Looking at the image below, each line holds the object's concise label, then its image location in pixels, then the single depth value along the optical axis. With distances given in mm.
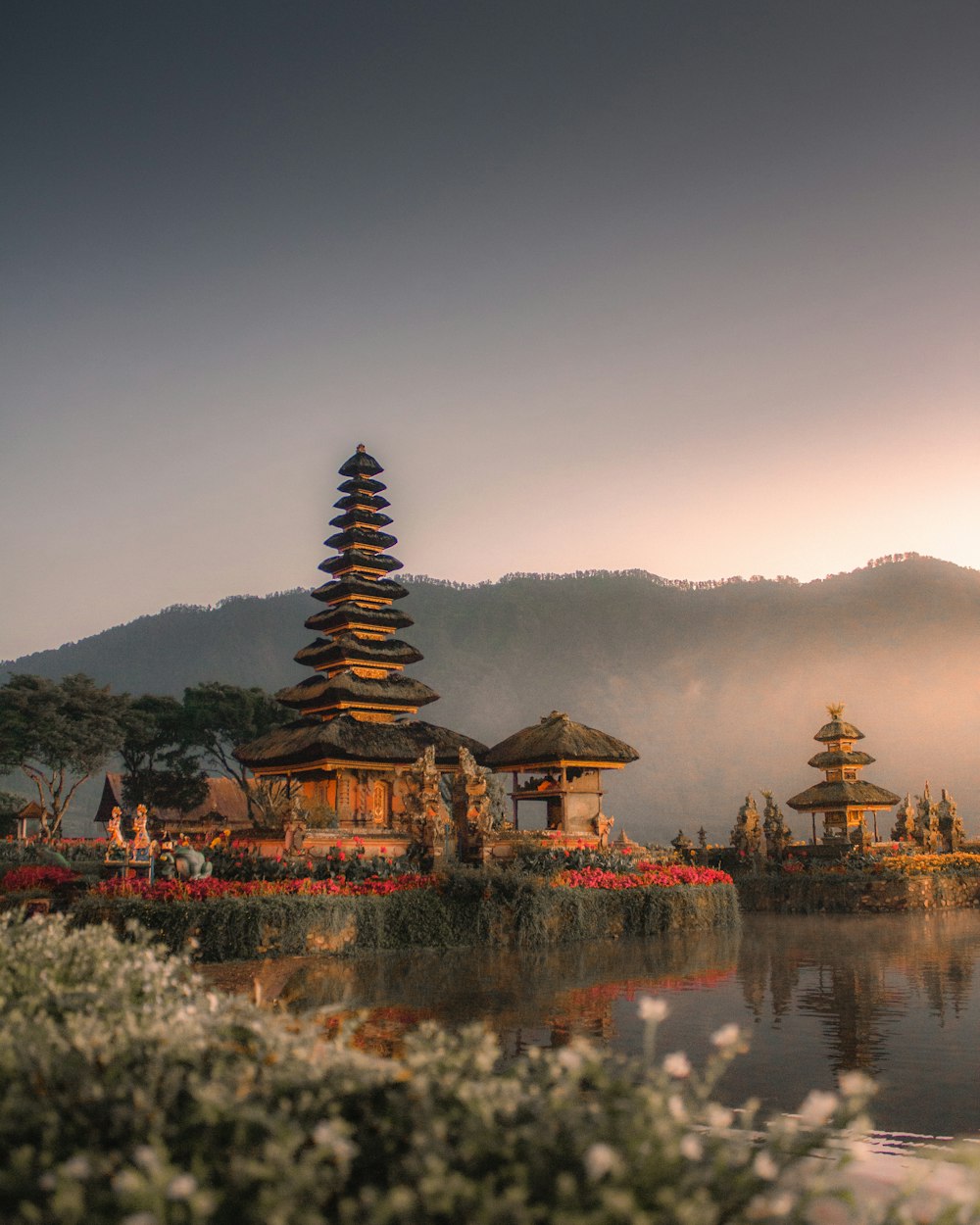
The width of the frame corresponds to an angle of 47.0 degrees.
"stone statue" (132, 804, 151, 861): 23359
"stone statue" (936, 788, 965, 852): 43031
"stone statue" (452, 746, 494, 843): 25938
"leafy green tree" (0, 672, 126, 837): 57406
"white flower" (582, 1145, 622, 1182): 2975
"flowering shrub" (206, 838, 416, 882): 22062
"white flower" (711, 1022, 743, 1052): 3783
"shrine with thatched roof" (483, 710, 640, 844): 36156
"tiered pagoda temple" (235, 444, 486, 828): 38969
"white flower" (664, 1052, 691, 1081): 3707
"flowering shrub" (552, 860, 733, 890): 23219
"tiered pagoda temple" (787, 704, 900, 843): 47156
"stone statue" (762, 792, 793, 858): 40625
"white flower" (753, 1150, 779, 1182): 3273
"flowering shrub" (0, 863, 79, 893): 19609
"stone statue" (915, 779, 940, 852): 41406
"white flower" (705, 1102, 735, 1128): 3359
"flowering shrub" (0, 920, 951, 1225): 3145
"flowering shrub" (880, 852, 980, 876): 34944
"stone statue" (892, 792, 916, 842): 43969
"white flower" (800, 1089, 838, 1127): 3312
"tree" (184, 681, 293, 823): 67812
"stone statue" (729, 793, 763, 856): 38781
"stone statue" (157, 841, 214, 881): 19109
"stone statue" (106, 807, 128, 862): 23236
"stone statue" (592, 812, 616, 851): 34594
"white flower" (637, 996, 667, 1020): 3893
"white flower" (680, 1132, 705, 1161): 3205
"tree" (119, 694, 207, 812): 67938
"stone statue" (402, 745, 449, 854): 25500
